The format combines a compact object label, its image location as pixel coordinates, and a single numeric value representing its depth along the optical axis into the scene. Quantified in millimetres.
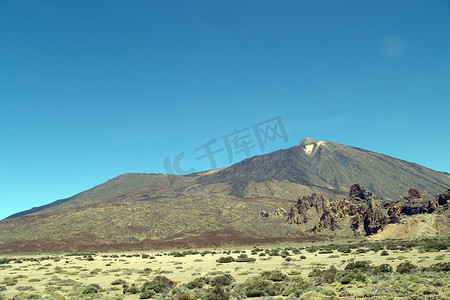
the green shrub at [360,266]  21434
